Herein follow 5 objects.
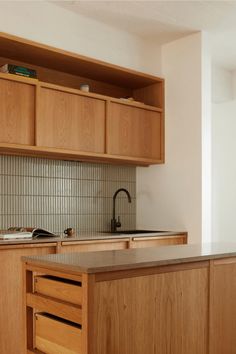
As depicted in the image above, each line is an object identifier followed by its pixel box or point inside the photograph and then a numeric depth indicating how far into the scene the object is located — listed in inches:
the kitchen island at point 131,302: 72.9
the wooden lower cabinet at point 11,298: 122.4
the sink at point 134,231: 180.8
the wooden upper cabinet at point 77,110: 138.2
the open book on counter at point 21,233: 126.9
